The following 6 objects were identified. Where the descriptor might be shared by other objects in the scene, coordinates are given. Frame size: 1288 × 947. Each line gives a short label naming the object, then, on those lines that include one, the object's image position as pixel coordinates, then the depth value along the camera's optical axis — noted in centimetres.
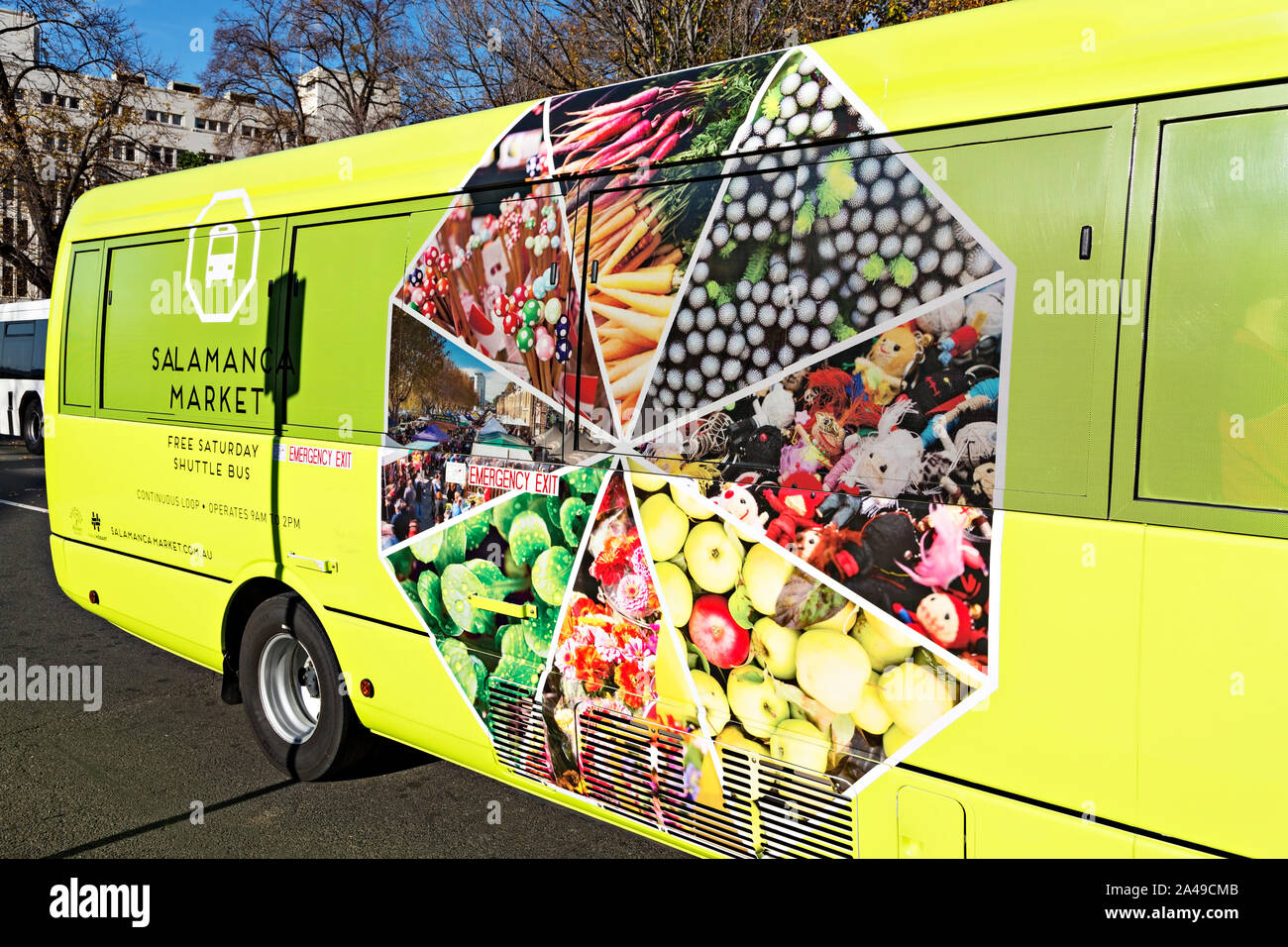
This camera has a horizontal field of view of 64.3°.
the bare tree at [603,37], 1340
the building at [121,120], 2684
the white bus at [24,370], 2411
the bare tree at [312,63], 3039
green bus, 256
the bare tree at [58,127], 2647
